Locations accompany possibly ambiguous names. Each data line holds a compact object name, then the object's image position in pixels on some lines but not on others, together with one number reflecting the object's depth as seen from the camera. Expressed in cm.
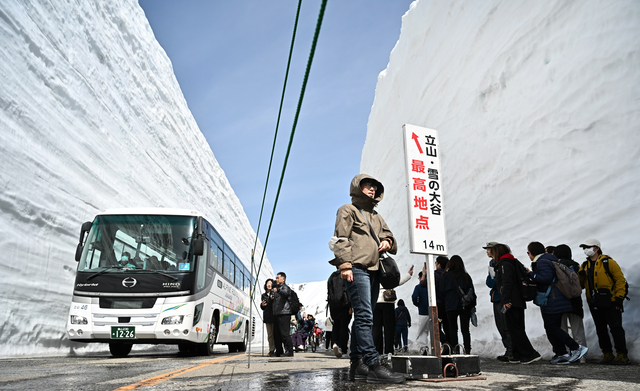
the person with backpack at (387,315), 707
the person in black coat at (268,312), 879
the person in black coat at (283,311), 822
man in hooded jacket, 356
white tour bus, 764
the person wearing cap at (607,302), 554
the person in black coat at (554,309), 553
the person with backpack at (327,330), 1491
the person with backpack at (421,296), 771
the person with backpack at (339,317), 623
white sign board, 446
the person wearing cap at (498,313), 649
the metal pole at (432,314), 409
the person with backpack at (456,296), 652
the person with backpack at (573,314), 590
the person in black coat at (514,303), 561
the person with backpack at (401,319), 1166
